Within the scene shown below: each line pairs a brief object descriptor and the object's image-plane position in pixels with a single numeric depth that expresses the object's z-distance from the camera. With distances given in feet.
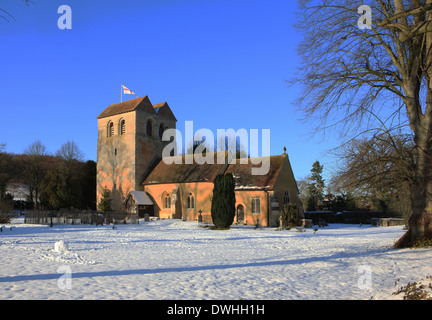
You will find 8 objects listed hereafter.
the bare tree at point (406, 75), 42.88
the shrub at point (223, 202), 93.30
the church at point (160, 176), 114.11
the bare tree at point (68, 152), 201.98
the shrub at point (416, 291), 22.72
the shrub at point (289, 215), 103.14
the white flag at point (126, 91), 152.08
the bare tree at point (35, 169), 184.55
